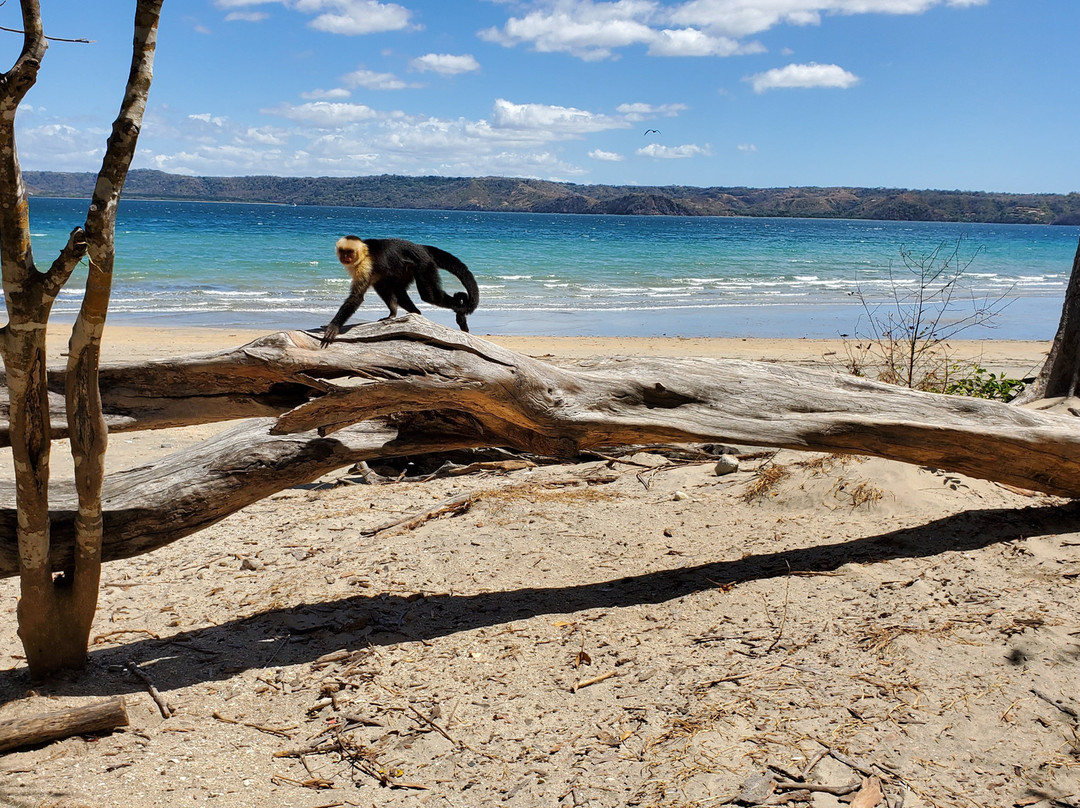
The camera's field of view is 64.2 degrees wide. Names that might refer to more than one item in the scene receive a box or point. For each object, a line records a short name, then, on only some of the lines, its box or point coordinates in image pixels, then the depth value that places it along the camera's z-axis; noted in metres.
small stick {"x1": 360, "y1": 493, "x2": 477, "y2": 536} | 5.04
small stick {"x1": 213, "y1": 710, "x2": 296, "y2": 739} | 3.23
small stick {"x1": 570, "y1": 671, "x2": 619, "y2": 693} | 3.43
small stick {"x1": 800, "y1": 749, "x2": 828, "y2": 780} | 2.75
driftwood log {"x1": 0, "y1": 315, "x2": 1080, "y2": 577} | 3.70
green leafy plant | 6.64
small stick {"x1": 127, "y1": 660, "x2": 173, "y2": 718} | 3.34
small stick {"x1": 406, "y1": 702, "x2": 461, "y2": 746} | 3.15
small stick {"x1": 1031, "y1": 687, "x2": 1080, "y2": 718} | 2.94
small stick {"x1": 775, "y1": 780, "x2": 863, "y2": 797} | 2.65
